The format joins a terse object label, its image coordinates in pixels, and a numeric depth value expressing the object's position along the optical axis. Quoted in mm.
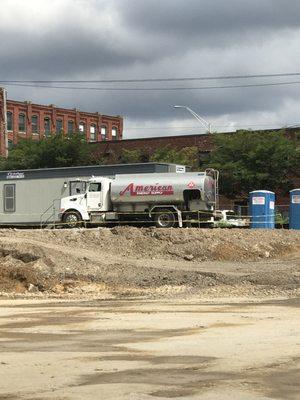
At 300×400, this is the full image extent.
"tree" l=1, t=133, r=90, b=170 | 59906
